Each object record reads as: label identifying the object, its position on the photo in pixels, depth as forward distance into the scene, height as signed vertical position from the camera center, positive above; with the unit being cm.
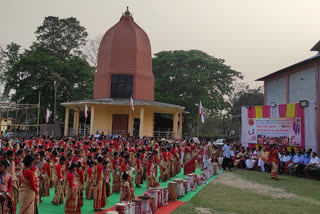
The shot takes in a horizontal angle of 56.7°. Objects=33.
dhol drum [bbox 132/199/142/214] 654 -159
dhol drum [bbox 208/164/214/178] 1322 -143
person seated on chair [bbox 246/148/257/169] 1666 -114
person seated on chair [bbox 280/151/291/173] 1527 -112
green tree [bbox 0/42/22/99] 3778 +962
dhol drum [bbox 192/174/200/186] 1062 -152
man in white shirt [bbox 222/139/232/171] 1591 -101
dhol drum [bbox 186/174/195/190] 1010 -150
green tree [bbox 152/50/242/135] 3322 +645
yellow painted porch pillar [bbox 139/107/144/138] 2309 +95
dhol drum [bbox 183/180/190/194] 954 -162
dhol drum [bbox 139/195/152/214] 666 -159
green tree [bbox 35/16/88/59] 3684 +1219
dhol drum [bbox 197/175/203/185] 1110 -161
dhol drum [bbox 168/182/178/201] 872 -162
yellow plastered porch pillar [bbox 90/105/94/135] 2328 +86
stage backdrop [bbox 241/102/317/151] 1594 +80
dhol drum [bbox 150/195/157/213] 725 -165
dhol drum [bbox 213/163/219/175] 1437 -153
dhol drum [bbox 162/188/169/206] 812 -169
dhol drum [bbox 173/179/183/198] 896 -155
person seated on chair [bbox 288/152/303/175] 1455 -119
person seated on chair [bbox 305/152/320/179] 1325 -123
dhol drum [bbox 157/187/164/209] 781 -159
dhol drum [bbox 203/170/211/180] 1256 -157
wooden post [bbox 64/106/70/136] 2479 +82
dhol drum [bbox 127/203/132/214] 601 -148
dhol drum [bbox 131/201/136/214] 616 -150
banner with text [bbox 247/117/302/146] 1634 +46
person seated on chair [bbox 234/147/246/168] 1728 -128
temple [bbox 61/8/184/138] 2512 +436
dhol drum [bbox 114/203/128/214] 584 -145
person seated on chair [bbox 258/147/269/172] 1606 -110
